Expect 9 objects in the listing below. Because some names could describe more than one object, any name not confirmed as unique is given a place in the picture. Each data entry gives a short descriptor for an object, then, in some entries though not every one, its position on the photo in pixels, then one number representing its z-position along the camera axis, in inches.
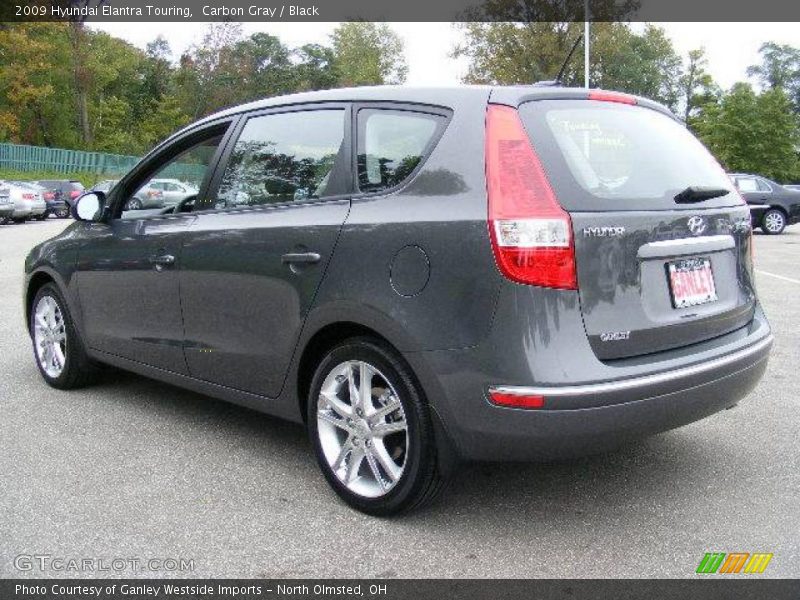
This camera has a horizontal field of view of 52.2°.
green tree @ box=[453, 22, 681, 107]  1915.6
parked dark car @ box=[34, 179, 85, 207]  1299.2
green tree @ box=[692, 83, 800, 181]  1718.8
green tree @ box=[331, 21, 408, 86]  3508.9
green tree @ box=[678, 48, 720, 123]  2706.7
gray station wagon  110.1
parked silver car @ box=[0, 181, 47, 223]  1049.5
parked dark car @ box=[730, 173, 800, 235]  860.0
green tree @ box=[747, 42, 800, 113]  3415.4
